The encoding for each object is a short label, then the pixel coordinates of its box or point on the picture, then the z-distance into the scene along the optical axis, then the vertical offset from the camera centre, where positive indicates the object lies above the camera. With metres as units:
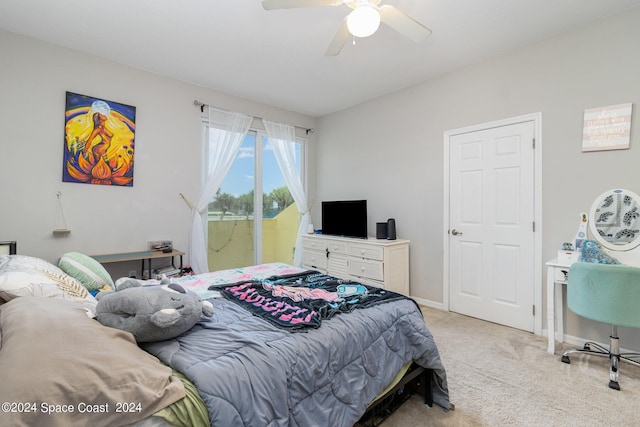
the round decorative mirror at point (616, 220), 2.34 -0.01
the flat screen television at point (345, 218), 4.02 -0.03
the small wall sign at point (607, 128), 2.39 +0.76
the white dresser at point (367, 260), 3.55 -0.57
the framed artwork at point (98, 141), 2.96 +0.76
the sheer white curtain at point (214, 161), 3.73 +0.72
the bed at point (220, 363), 0.80 -0.56
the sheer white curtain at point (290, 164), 4.56 +0.82
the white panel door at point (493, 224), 2.93 -0.07
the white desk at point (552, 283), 2.41 -0.55
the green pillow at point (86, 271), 2.00 -0.40
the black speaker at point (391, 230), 3.76 -0.17
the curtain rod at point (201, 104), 3.77 +1.42
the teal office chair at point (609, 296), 1.99 -0.55
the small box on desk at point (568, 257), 2.45 -0.32
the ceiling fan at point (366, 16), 1.81 +1.33
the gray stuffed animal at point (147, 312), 1.19 -0.42
